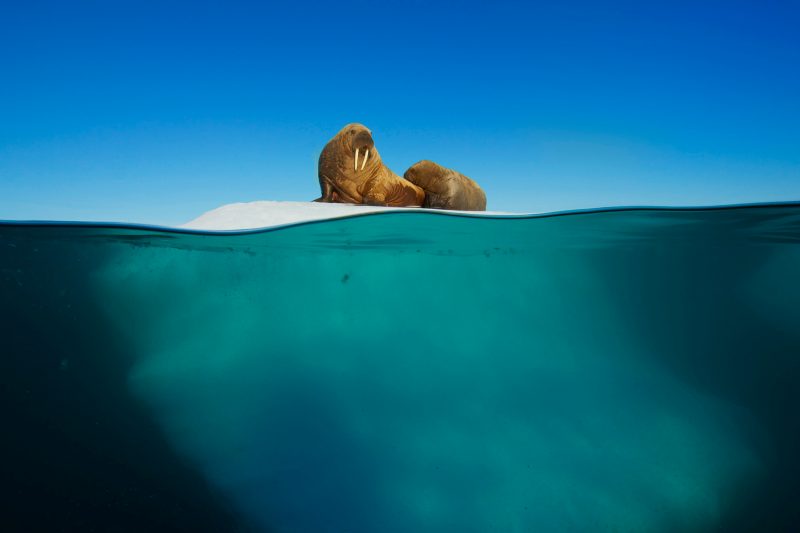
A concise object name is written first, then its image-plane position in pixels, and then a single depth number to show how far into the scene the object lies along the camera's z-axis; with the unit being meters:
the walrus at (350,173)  10.77
